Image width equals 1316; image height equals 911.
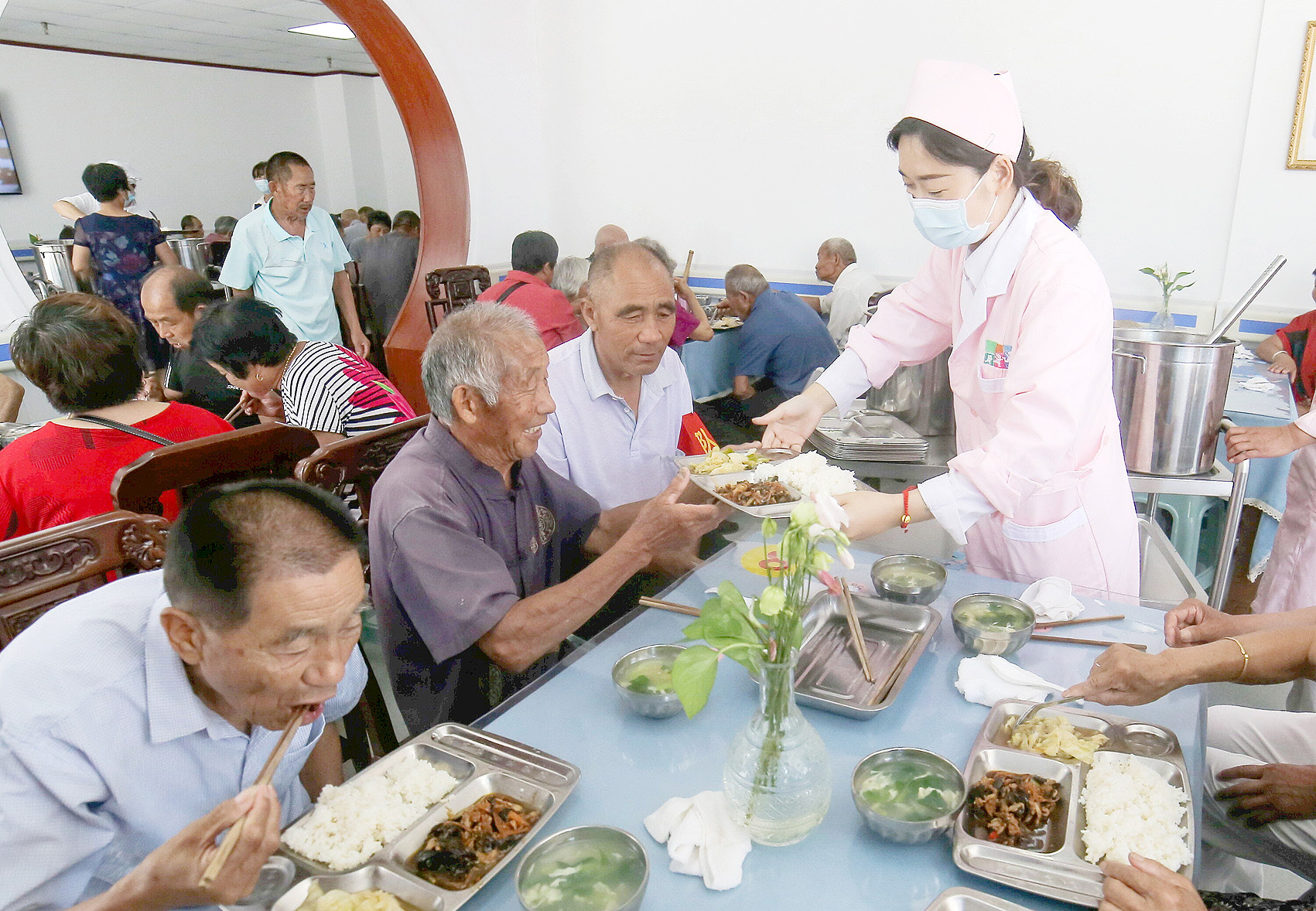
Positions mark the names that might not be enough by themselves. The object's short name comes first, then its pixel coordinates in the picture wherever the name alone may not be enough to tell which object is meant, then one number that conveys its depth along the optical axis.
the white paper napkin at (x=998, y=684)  1.51
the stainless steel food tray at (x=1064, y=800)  1.08
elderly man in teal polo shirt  5.12
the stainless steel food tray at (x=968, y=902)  1.04
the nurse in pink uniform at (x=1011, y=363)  1.82
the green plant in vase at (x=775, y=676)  1.08
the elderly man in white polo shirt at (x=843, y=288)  5.88
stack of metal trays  3.04
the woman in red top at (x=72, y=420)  2.31
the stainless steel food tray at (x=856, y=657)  1.49
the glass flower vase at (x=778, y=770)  1.15
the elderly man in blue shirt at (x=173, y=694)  1.04
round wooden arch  6.14
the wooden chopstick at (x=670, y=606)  1.83
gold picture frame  4.57
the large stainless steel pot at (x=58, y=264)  6.68
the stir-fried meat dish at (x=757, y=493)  2.16
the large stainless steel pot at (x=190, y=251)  8.44
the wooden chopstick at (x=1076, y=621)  1.76
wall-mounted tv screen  10.11
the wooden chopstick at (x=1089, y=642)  1.63
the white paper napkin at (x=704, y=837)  1.13
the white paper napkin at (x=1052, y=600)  1.77
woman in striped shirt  2.89
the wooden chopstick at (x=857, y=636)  1.53
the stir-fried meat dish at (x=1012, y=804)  1.17
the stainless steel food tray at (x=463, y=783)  1.12
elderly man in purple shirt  1.67
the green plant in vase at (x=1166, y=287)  4.98
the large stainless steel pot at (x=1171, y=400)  2.45
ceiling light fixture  9.42
